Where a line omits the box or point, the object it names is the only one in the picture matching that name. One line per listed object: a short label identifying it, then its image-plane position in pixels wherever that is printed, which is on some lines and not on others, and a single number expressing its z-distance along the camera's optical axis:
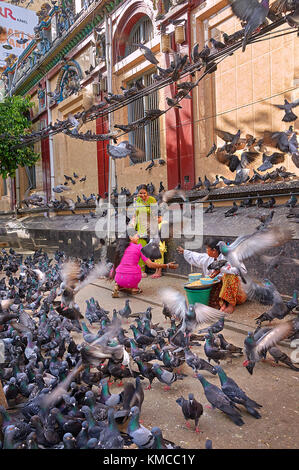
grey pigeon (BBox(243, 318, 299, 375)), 3.32
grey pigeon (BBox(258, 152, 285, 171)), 6.21
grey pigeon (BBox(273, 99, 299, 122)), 5.77
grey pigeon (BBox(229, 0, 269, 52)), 3.61
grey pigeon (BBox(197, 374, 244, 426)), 2.61
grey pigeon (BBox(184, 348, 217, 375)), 3.20
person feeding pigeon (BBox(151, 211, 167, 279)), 7.59
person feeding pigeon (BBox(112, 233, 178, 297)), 6.36
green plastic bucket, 4.99
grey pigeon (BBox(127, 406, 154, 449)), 2.22
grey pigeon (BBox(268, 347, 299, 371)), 3.38
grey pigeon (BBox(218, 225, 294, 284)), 3.92
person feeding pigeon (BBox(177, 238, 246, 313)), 4.91
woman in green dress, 7.67
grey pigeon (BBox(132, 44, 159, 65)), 5.90
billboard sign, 10.48
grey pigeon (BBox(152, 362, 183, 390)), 3.10
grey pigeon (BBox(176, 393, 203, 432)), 2.54
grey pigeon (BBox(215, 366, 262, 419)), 2.67
